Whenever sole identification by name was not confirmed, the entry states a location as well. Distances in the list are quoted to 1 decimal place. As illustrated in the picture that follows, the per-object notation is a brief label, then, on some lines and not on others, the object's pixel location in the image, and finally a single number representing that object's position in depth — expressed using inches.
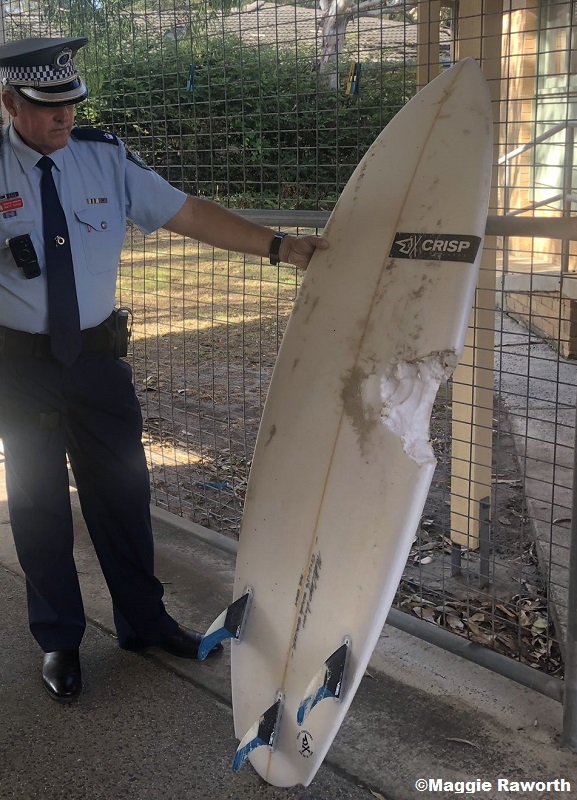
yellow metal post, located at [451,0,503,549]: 113.3
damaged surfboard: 85.3
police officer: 95.8
